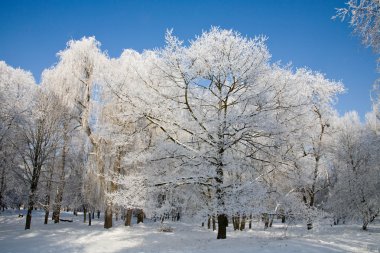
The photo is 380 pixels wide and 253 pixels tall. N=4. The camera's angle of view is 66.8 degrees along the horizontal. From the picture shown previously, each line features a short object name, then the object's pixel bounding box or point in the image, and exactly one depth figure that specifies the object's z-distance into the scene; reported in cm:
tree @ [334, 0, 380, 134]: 630
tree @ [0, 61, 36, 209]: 1559
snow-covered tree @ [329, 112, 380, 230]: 2108
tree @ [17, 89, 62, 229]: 1701
